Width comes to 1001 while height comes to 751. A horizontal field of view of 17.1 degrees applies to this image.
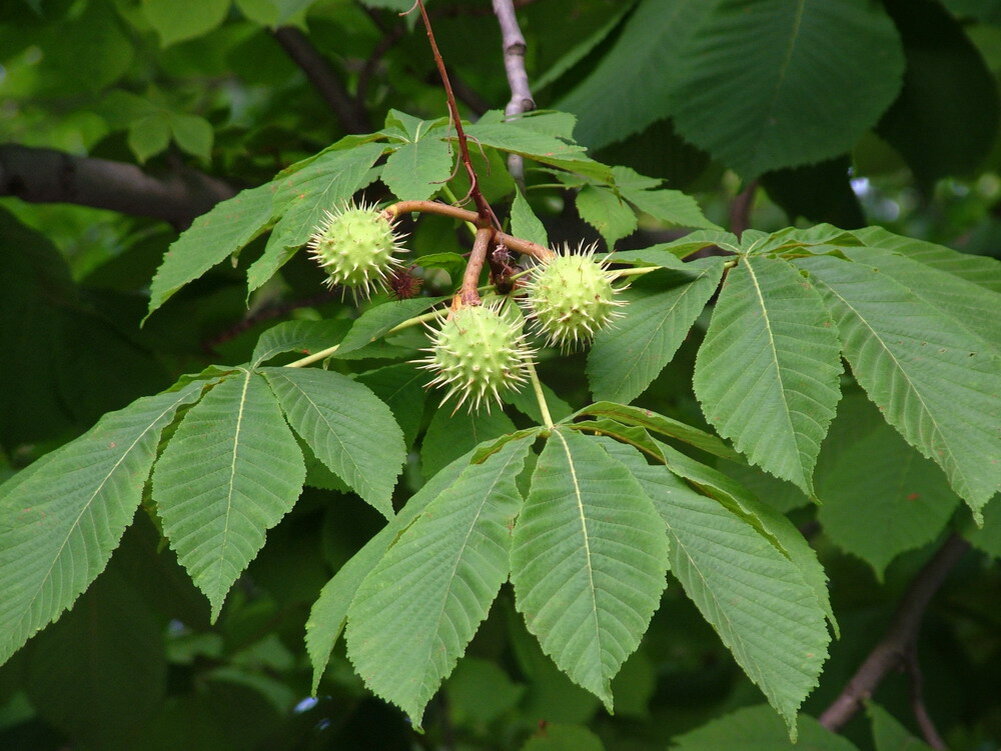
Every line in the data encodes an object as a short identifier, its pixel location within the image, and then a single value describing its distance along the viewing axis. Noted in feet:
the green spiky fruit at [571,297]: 5.34
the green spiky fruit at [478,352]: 5.29
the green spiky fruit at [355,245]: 5.42
